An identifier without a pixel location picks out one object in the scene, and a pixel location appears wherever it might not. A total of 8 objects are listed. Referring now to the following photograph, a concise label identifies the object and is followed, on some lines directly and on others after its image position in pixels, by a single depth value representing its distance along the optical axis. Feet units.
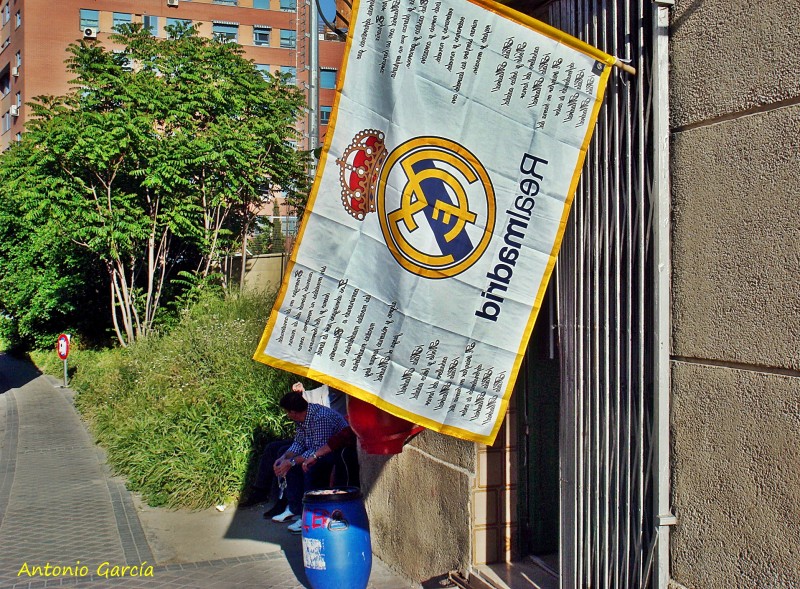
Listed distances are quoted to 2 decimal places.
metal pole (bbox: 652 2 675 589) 12.55
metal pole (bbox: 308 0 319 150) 38.96
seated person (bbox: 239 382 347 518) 28.17
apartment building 165.37
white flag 12.61
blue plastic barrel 19.85
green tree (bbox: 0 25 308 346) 56.85
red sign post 65.77
